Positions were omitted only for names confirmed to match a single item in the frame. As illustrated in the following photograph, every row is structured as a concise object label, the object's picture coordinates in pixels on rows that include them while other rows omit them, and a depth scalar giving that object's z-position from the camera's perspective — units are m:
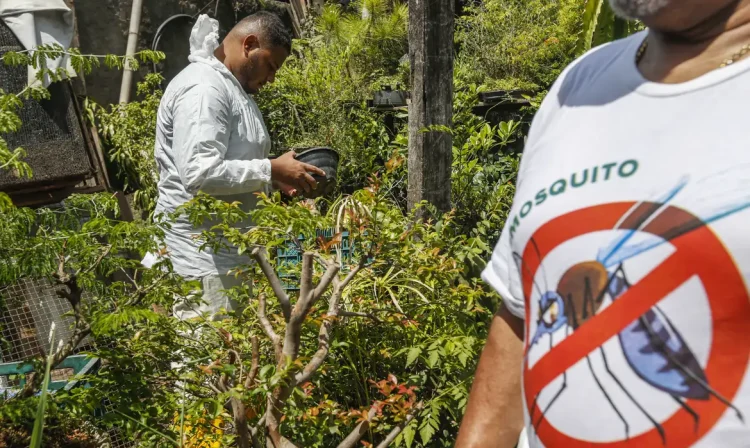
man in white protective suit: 3.00
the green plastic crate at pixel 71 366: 2.57
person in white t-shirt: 0.90
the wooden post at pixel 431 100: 3.23
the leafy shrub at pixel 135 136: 5.84
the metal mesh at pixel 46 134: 4.95
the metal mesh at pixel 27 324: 2.99
